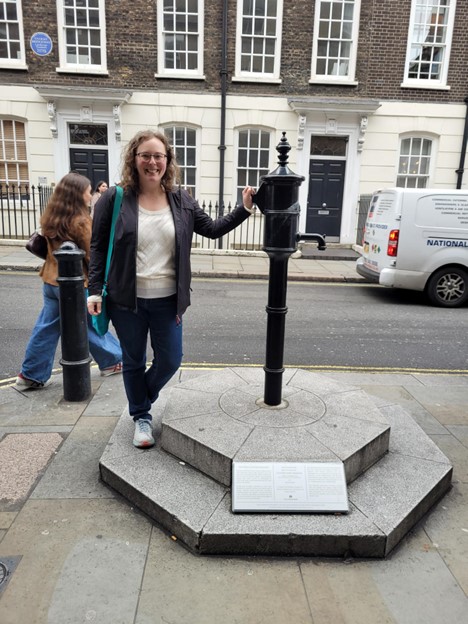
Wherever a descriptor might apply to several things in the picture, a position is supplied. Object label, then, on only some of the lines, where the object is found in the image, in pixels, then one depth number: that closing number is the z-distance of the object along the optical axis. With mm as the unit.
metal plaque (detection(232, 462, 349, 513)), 2449
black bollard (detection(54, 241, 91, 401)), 3770
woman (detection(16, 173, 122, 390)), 3912
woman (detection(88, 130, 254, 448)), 2705
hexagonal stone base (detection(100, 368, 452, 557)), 2314
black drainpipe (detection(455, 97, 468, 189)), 14094
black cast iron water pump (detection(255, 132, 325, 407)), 2781
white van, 8289
